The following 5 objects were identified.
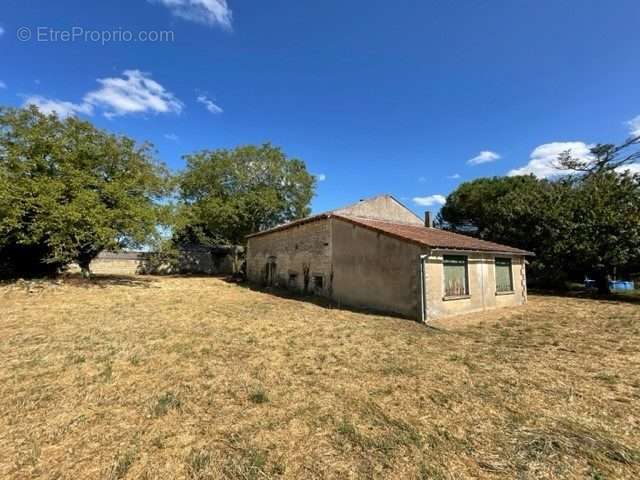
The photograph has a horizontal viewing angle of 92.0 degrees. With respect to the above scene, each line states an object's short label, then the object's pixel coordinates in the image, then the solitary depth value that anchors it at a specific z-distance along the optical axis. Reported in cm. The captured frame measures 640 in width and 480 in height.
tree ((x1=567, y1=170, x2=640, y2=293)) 1543
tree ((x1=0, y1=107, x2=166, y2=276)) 1387
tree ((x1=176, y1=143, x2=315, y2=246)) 2572
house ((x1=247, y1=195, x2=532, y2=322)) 1030
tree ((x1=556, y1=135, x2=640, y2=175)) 2217
